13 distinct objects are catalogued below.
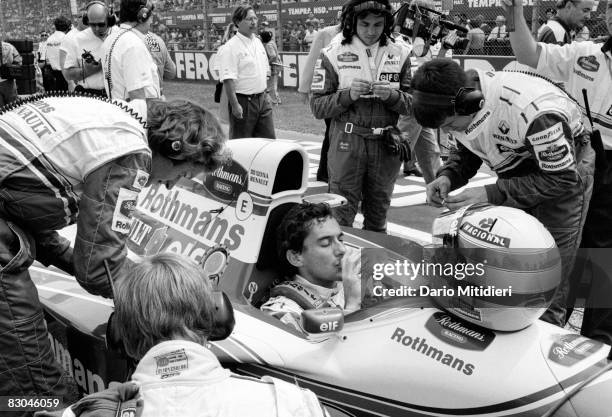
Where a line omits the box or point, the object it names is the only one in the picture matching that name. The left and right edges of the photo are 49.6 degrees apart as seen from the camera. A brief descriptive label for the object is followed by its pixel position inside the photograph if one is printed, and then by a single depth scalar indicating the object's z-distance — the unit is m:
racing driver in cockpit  2.85
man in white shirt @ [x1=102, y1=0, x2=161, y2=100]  5.10
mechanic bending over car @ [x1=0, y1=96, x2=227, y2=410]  2.08
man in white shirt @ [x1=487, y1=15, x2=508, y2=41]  11.55
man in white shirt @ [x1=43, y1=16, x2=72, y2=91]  11.18
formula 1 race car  2.04
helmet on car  2.05
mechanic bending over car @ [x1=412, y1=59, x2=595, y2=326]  2.58
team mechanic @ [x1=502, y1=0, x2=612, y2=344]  3.13
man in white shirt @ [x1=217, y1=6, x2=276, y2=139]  6.89
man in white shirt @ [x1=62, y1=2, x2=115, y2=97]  6.23
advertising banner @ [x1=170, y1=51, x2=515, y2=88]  10.52
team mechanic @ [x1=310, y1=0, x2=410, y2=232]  4.34
